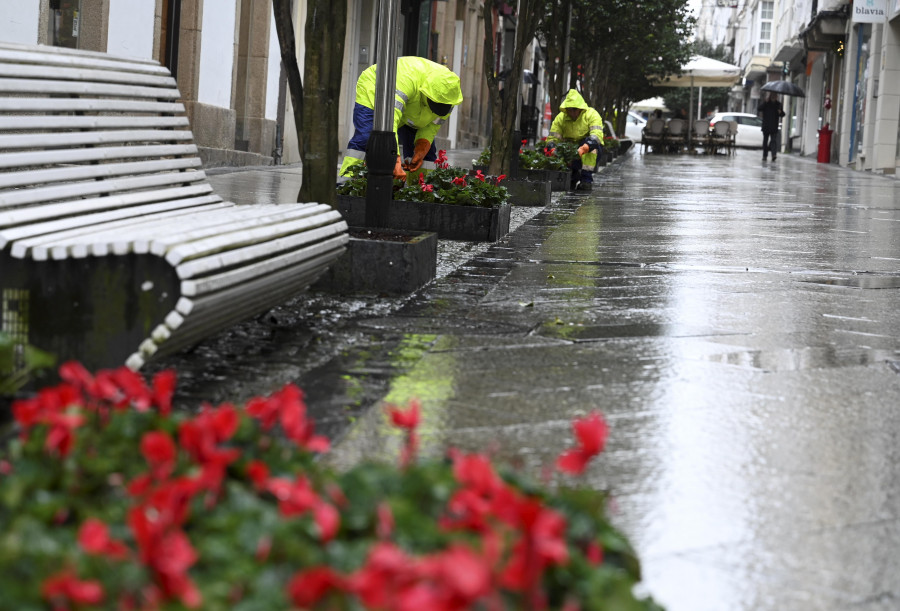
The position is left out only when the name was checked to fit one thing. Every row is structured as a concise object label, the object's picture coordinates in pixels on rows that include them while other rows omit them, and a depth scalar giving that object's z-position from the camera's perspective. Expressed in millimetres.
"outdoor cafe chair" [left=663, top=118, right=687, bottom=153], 41344
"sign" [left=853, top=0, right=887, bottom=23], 30641
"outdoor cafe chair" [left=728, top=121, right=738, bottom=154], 41097
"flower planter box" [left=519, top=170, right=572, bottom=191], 15500
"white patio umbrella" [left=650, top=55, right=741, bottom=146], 44125
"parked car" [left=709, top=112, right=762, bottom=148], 53281
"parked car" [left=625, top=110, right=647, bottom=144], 54594
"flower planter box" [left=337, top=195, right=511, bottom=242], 8938
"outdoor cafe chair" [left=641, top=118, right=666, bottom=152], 41344
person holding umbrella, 37688
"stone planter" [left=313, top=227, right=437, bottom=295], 6020
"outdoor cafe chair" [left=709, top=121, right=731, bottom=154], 41250
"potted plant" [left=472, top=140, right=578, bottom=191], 15500
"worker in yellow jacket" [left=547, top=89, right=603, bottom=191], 16062
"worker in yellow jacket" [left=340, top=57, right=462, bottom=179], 9383
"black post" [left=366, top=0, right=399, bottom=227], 6973
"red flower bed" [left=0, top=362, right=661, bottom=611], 1437
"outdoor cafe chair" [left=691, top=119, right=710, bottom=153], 41656
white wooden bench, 3400
